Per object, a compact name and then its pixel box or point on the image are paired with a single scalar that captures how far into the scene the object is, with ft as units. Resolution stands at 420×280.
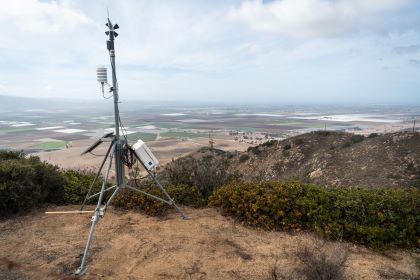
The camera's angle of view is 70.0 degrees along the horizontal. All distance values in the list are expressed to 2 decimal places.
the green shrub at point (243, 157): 86.58
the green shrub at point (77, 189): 21.72
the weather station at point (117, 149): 14.58
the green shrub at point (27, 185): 18.29
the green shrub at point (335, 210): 14.70
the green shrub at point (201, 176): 22.47
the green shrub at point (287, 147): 82.88
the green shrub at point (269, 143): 91.35
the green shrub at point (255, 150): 87.79
